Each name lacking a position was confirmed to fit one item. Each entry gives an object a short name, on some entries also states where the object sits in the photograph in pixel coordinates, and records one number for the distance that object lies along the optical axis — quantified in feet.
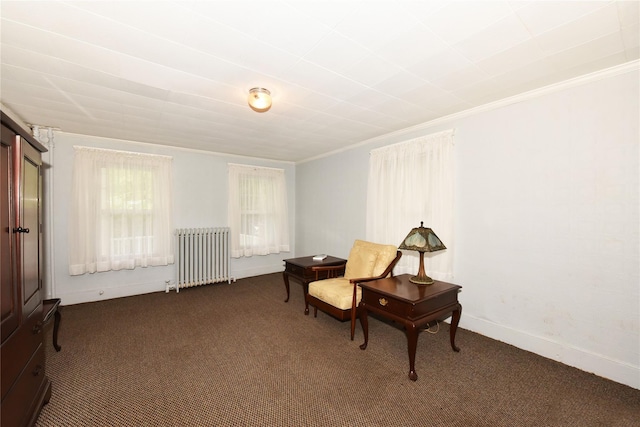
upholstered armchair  9.32
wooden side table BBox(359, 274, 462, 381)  7.22
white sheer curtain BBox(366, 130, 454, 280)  10.24
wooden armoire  4.33
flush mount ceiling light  7.82
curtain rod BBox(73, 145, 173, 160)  12.49
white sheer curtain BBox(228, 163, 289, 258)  16.49
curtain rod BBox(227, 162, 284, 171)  16.50
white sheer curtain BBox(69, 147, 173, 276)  12.46
